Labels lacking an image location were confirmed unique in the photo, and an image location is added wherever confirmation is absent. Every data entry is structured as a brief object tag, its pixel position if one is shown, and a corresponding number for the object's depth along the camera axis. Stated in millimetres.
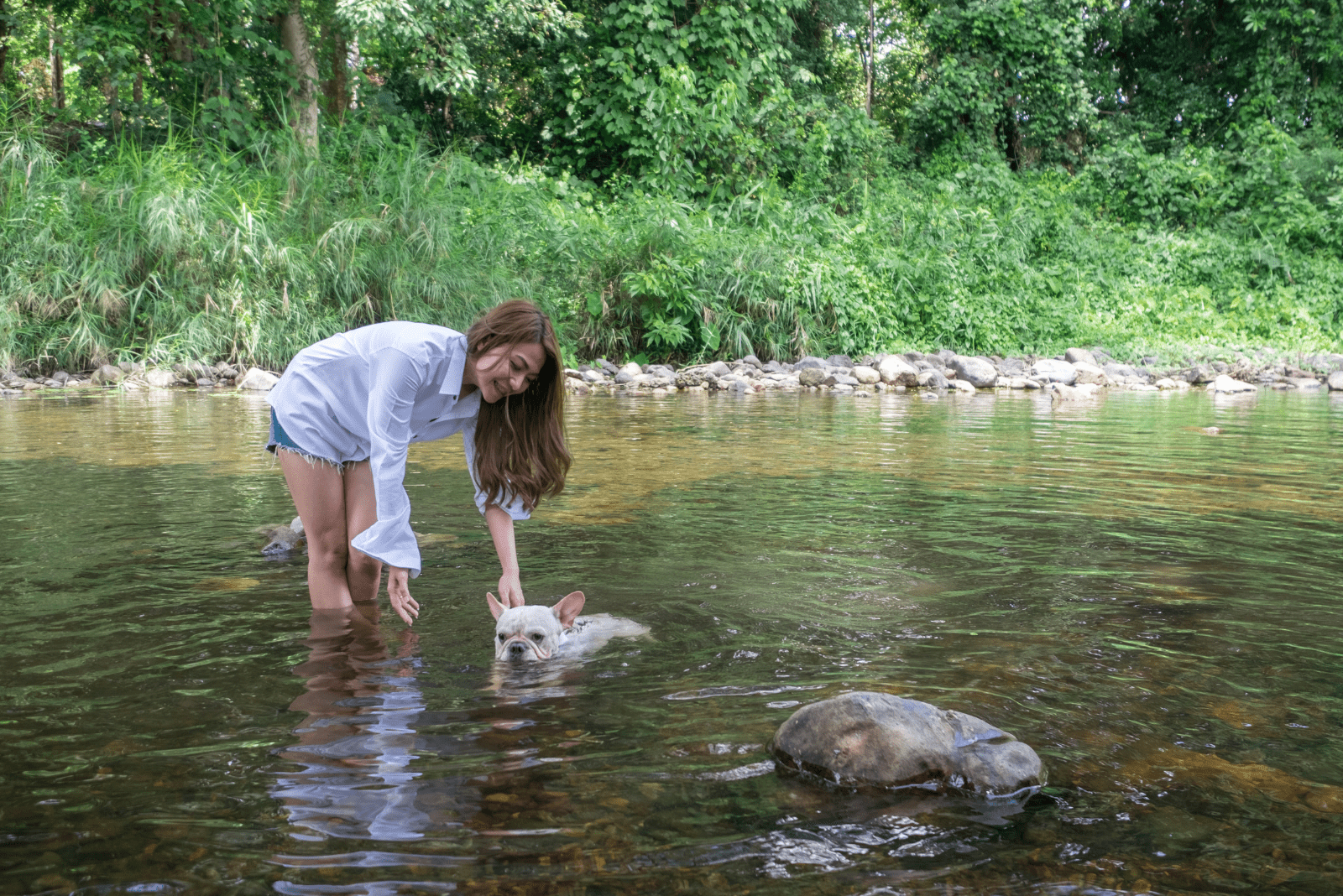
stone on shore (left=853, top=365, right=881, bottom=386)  16547
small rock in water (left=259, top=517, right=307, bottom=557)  5527
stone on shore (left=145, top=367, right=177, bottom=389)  13742
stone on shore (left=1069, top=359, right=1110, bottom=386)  17344
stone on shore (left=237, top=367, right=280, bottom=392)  13602
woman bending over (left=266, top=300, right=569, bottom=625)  3803
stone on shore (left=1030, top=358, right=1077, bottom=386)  16859
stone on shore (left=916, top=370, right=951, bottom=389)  16375
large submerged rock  2742
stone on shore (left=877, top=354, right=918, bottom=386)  16562
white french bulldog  3881
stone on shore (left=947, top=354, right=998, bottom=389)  16594
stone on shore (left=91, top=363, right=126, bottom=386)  13852
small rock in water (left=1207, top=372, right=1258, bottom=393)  16938
